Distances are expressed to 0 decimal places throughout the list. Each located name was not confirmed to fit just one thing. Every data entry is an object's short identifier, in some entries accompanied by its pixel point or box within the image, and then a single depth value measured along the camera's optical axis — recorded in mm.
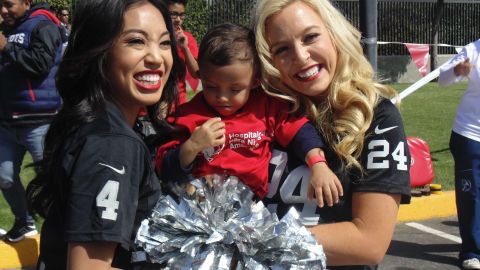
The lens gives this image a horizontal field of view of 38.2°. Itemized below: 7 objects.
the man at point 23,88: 5270
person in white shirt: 5172
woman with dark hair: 1671
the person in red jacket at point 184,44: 5395
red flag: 9602
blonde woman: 2107
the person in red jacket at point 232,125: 2230
